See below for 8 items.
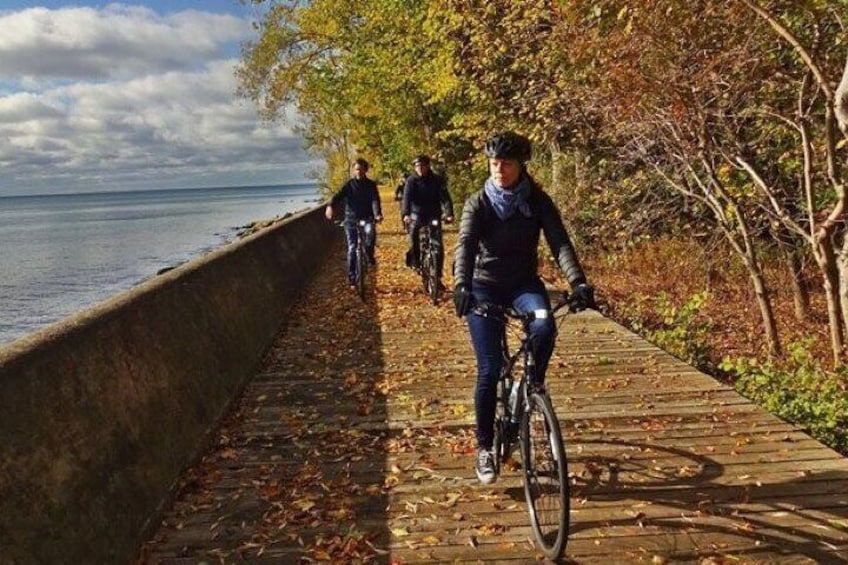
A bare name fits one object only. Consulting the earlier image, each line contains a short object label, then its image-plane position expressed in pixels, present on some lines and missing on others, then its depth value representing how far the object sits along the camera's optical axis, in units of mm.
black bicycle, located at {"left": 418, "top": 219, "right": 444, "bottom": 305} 11930
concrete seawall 3260
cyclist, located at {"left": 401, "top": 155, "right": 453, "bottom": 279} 12008
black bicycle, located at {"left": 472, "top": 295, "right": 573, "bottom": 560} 3900
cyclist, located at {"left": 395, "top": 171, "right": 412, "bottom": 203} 18706
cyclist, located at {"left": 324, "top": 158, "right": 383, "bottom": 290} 12656
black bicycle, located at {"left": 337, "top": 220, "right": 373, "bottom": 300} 12766
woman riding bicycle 4504
